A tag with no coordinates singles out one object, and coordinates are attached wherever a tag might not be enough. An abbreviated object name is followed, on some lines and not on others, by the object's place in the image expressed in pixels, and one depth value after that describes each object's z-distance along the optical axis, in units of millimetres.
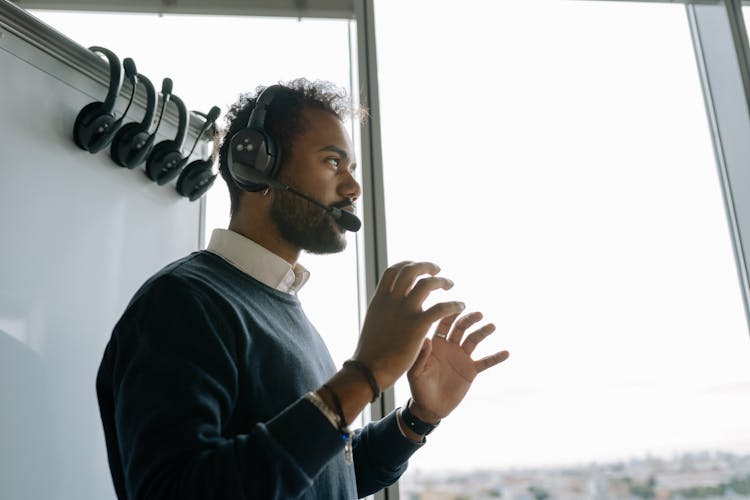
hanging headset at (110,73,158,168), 1143
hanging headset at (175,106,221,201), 1317
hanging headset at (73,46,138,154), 1073
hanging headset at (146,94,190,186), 1231
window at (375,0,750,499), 1473
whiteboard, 933
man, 619
